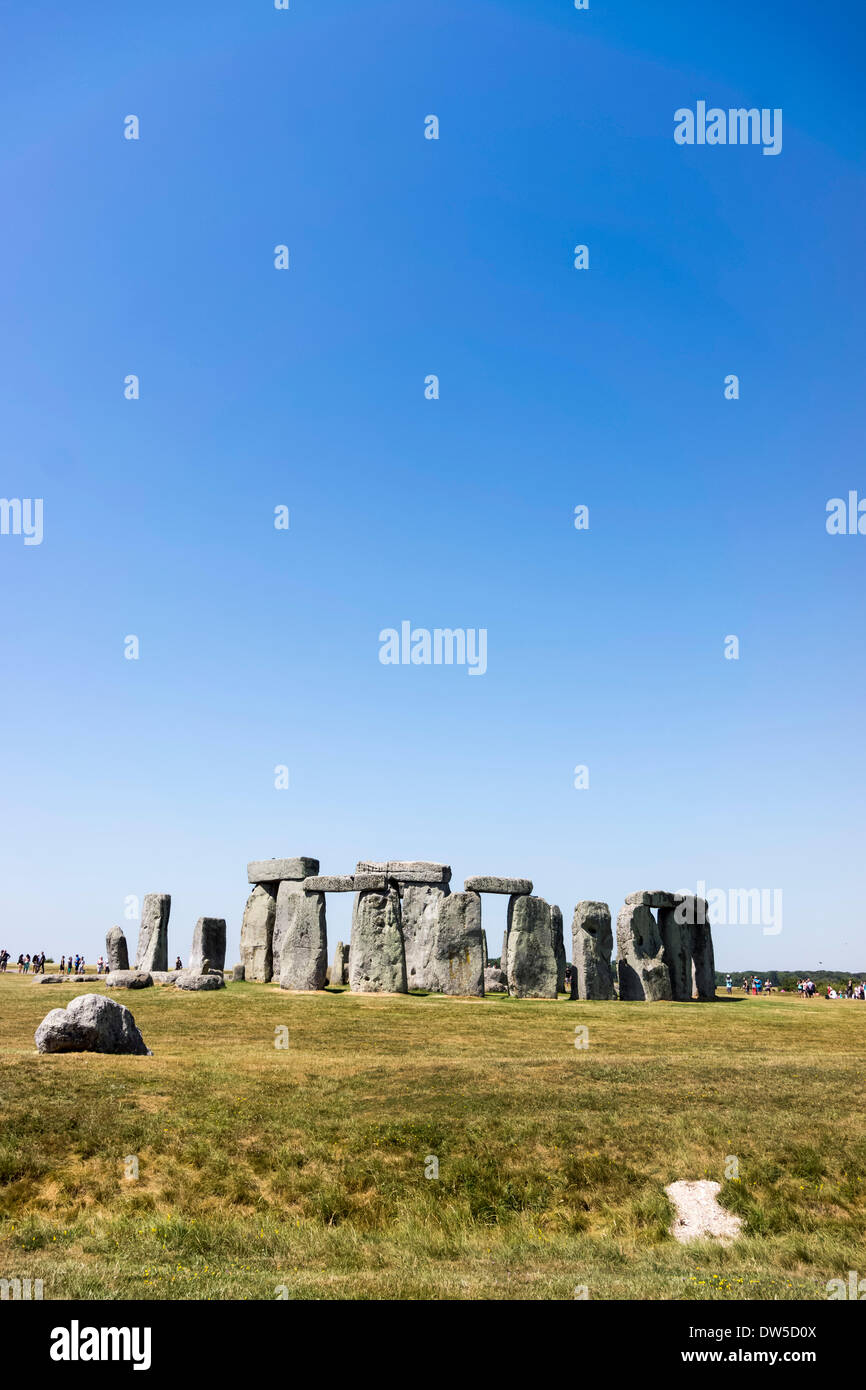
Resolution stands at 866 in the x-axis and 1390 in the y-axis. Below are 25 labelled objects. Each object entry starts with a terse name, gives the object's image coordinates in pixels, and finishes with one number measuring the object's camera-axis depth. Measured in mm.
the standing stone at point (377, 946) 29875
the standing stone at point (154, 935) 37344
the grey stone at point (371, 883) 30172
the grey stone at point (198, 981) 30312
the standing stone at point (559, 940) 31952
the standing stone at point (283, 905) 34562
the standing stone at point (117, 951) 38219
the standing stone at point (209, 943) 35562
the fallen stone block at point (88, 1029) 17250
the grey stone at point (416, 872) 33656
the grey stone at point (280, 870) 35125
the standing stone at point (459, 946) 30422
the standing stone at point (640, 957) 32406
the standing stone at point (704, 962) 34625
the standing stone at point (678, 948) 34219
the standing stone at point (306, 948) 30828
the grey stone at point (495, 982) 35500
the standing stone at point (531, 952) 30891
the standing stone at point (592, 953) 31672
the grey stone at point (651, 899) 33125
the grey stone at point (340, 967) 34750
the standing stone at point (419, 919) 33344
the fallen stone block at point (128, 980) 30844
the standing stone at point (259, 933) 35719
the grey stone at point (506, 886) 31484
